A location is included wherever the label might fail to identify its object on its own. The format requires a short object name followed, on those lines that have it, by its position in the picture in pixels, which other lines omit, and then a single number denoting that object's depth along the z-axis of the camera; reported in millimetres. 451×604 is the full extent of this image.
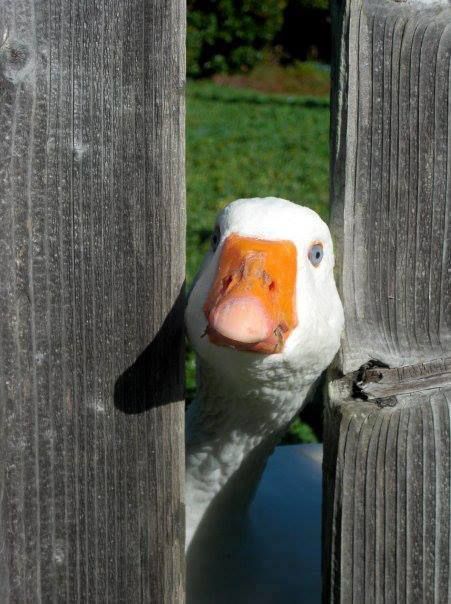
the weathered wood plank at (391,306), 350
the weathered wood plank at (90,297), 326
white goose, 322
